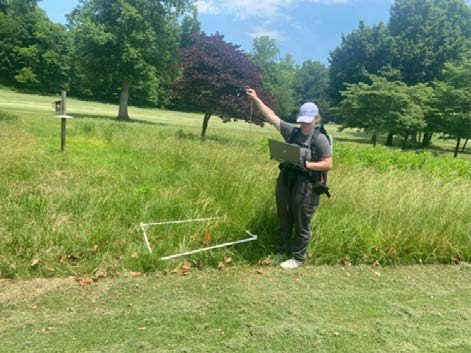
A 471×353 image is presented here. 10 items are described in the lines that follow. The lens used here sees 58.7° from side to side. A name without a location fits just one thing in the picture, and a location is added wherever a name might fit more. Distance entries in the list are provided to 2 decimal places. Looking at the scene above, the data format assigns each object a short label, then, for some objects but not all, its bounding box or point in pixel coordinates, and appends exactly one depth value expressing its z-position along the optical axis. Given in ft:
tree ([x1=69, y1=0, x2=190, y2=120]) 99.74
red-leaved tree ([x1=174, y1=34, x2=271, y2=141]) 58.70
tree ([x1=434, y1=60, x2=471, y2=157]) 83.35
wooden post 31.69
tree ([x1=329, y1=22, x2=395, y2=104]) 149.89
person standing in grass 13.32
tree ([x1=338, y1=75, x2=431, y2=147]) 86.99
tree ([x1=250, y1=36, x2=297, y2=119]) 185.68
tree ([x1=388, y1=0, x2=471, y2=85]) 139.85
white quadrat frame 13.79
